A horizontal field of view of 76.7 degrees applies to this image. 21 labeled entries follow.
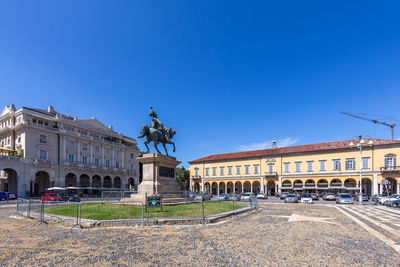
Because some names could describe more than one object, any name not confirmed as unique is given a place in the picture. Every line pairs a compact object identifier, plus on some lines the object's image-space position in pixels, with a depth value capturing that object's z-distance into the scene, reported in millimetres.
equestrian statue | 19828
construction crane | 78175
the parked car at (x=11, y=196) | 37856
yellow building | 46562
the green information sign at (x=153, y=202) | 12258
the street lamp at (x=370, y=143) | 46500
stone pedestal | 18188
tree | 85062
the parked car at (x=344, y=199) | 30188
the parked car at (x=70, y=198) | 31456
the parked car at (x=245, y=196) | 37697
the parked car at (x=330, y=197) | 40281
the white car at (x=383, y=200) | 28775
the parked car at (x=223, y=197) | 37131
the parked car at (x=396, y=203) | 23609
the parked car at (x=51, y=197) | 29603
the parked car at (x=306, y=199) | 31481
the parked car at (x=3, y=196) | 35775
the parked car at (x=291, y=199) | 32828
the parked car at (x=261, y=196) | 45044
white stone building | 44656
